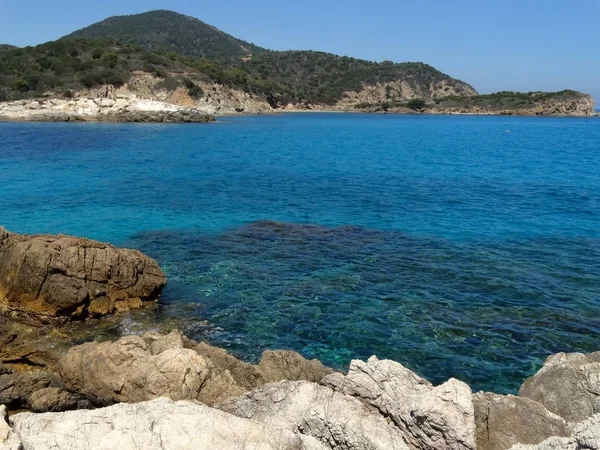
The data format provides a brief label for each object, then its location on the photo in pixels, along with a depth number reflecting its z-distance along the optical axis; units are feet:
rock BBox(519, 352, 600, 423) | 27.32
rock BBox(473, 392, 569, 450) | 24.27
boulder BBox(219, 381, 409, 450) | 22.71
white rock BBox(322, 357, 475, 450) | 22.52
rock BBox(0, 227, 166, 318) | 47.88
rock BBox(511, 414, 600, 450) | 18.81
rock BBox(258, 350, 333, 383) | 32.14
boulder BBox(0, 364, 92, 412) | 28.94
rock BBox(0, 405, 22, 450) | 18.10
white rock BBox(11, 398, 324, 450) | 19.36
